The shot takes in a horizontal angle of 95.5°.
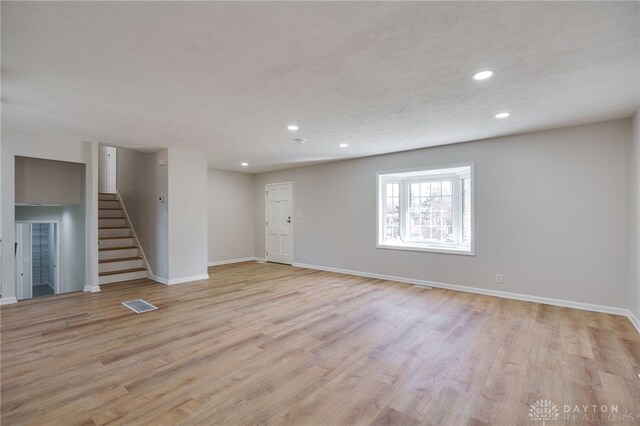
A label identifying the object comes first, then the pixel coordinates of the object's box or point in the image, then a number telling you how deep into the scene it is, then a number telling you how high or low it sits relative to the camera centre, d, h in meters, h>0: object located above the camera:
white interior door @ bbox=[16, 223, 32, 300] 6.70 -1.14
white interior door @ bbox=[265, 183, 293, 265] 7.45 -0.24
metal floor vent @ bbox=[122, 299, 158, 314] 3.85 -1.28
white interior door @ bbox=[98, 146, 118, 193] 7.95 +1.17
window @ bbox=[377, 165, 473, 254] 5.09 +0.06
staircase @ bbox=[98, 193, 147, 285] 5.61 -0.71
